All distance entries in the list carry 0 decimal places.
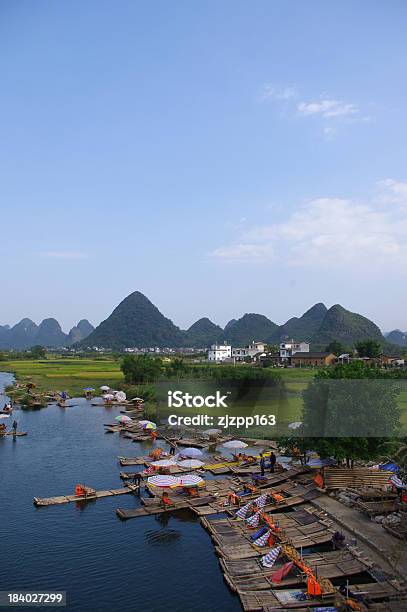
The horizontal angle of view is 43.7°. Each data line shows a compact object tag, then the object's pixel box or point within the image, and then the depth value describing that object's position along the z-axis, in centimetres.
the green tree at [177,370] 6712
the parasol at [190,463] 2806
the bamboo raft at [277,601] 1546
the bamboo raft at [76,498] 2555
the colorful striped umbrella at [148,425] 4069
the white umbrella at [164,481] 2439
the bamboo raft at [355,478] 2594
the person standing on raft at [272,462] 2971
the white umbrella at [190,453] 3070
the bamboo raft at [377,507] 2195
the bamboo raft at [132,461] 3322
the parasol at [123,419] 4528
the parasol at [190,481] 2544
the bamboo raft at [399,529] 1947
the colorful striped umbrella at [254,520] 2172
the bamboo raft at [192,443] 3800
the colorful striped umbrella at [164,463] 2759
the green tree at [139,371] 7219
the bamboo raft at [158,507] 2411
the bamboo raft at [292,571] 1692
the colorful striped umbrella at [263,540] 1959
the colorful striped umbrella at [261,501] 2364
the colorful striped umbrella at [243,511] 2292
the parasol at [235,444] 3256
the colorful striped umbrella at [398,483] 2173
